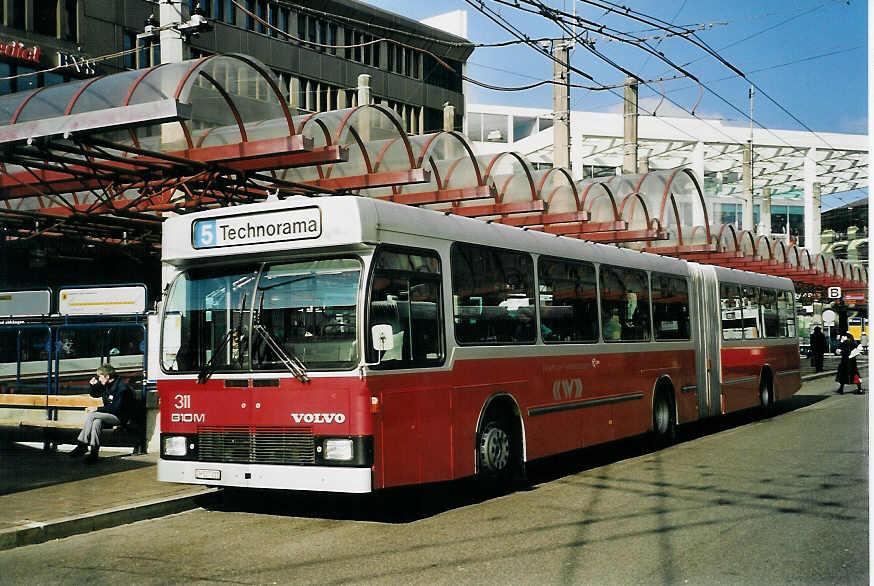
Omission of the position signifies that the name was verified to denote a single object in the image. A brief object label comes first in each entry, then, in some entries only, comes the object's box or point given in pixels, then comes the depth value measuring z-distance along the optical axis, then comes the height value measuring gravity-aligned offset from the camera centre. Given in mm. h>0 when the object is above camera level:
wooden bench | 14000 -980
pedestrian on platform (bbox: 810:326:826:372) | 40250 -140
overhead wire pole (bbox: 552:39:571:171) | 21906 +5211
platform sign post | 48875 +1299
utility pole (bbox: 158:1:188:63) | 14461 +4888
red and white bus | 8773 +51
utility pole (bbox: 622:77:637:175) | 26359 +5901
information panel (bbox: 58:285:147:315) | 13664 +857
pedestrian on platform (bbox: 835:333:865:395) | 26859 -698
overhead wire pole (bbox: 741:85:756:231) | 36500 +5779
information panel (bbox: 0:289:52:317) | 15703 +968
